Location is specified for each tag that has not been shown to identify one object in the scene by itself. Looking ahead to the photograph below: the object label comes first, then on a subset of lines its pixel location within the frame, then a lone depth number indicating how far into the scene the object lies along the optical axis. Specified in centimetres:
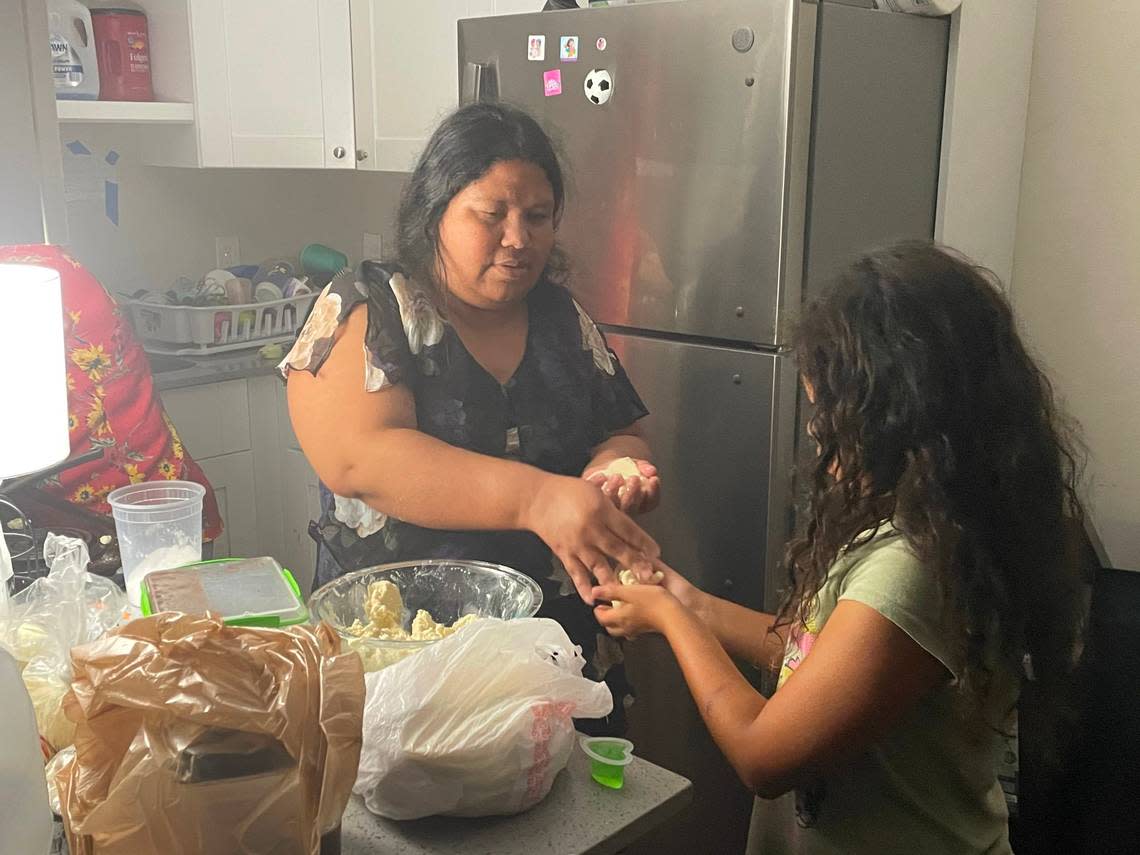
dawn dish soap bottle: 204
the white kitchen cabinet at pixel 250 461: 212
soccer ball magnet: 163
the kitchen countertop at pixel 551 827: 76
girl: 88
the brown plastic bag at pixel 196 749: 64
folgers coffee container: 214
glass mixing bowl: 106
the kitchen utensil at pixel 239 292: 229
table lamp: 96
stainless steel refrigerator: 149
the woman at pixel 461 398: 135
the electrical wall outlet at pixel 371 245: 258
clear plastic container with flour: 107
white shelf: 200
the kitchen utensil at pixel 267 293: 232
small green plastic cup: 83
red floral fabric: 151
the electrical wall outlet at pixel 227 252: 255
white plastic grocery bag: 76
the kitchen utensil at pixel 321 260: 248
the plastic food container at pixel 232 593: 85
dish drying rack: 220
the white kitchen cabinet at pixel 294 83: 212
